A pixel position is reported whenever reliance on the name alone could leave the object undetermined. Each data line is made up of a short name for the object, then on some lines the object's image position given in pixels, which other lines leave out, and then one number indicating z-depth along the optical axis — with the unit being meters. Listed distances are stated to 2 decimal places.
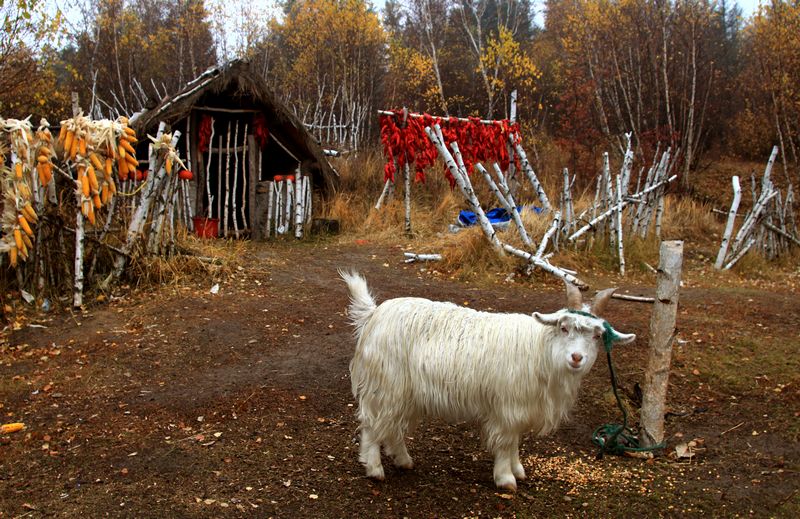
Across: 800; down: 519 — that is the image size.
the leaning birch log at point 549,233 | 9.35
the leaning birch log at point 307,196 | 13.07
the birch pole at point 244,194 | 12.62
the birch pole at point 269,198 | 12.67
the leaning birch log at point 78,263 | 7.45
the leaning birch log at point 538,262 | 8.89
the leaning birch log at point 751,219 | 10.76
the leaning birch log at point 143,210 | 7.99
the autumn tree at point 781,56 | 16.42
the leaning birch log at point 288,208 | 12.80
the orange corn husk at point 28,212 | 3.54
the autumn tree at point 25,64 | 11.46
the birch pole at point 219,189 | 12.62
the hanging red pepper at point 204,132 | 12.38
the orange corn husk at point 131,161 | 4.12
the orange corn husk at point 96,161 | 3.70
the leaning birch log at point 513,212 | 9.57
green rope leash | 4.49
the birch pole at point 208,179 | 12.41
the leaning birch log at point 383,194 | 13.79
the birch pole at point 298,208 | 12.68
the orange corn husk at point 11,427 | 4.63
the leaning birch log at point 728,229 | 10.55
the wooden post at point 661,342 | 4.42
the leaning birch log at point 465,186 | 9.70
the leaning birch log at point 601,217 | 9.84
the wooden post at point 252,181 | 12.55
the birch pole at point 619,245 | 9.94
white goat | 3.78
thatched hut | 12.21
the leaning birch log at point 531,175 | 10.75
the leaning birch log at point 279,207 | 12.71
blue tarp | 12.88
